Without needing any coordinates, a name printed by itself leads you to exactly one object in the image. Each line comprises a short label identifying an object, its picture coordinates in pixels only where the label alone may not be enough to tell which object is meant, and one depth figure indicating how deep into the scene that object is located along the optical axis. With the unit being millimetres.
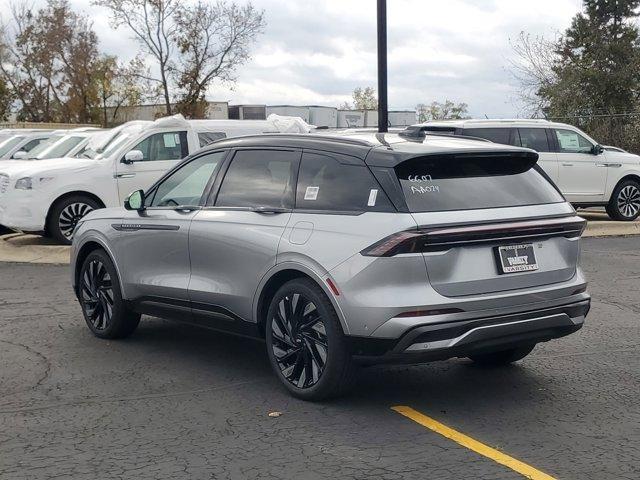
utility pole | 13969
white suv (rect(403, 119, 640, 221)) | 16469
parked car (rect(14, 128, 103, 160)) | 16766
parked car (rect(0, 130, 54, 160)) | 19625
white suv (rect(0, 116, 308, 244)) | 13484
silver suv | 5270
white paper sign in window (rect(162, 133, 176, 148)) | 14669
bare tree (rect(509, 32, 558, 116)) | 39319
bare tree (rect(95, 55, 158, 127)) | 49206
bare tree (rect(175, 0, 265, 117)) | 37906
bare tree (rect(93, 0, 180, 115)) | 36688
